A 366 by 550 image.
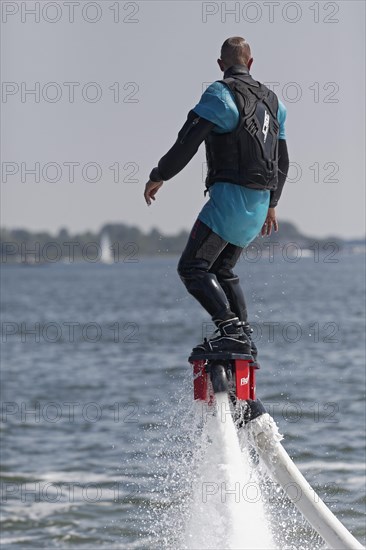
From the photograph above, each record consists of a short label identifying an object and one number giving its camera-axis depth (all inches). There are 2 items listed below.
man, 692.1
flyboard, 695.1
